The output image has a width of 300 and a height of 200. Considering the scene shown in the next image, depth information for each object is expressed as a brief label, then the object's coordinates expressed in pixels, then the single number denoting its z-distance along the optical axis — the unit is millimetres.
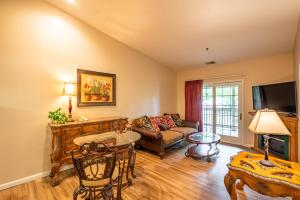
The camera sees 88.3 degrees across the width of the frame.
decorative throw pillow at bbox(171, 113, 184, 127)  5113
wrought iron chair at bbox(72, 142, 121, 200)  1617
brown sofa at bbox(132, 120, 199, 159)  3620
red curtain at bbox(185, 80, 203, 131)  5230
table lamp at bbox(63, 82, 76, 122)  2994
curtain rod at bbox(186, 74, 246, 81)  4466
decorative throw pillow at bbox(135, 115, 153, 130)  4121
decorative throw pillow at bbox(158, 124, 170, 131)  4500
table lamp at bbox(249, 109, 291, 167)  1685
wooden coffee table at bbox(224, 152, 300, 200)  1479
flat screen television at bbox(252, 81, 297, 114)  3020
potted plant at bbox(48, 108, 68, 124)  2689
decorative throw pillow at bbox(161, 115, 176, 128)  4780
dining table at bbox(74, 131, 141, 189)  2178
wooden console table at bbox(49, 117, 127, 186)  2555
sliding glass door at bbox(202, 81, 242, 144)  4586
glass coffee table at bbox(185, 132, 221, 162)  3462
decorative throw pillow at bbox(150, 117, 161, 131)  4328
